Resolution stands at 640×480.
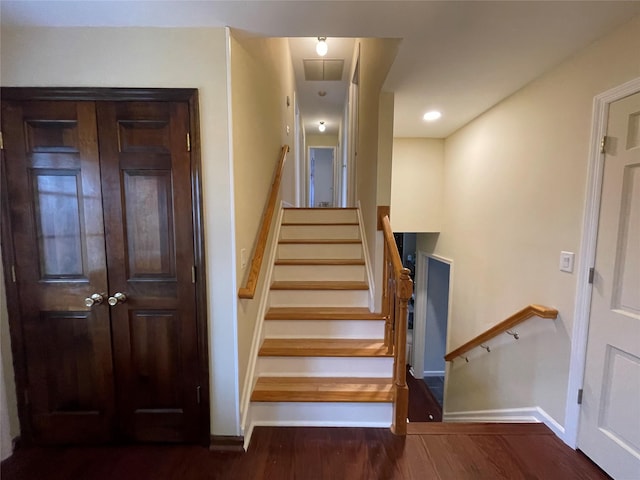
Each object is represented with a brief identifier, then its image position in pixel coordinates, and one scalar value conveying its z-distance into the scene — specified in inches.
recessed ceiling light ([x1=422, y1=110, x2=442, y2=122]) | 106.5
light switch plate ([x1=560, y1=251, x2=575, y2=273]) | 68.5
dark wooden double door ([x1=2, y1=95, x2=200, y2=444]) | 57.5
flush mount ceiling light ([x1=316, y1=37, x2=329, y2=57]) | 117.7
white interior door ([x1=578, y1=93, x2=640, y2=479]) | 54.9
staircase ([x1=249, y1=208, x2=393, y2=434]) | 70.9
